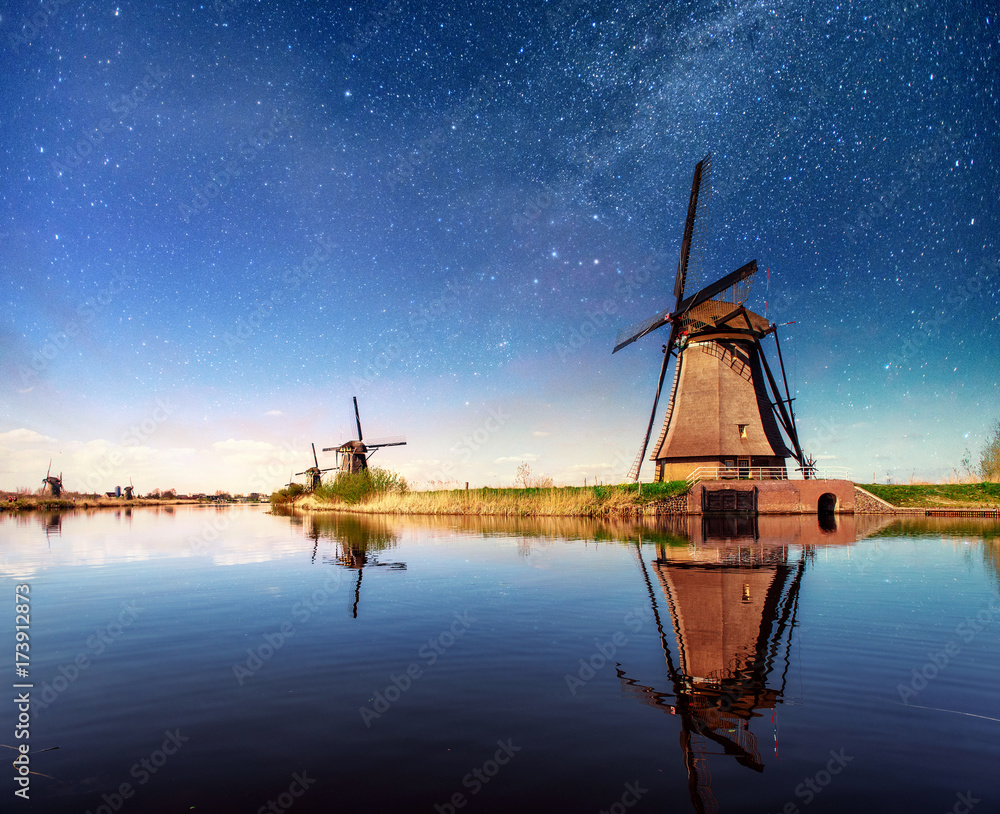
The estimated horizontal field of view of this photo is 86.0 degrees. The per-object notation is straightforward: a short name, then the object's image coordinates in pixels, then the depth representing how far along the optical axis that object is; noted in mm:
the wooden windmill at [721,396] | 35281
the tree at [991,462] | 44438
